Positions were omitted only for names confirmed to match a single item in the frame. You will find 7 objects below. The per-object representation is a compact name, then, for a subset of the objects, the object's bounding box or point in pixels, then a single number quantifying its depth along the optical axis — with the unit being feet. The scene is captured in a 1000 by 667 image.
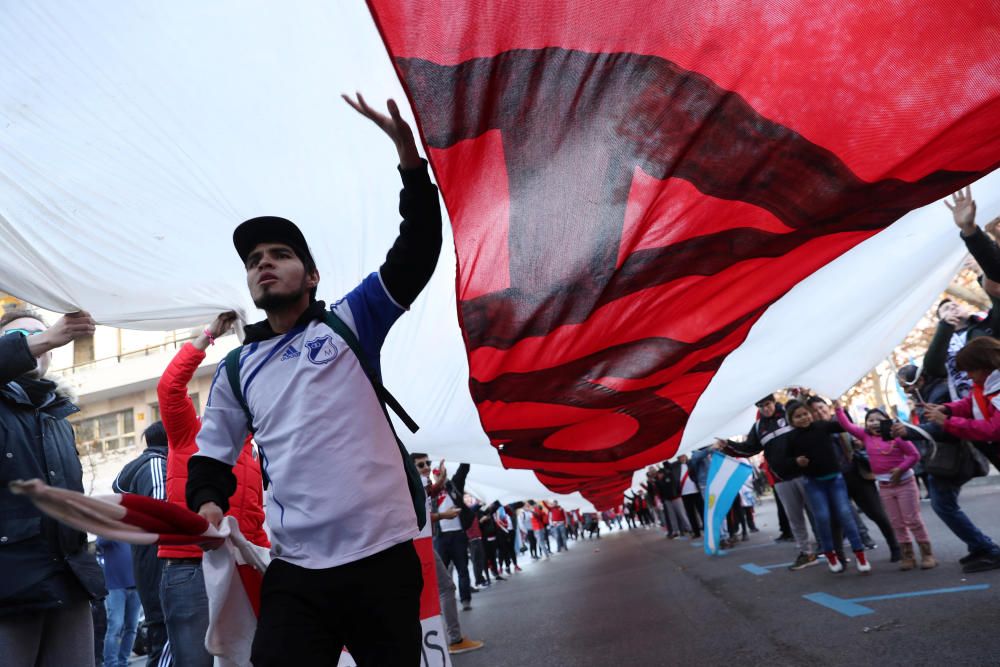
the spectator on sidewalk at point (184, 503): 10.55
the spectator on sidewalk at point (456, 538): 32.58
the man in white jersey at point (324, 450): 6.55
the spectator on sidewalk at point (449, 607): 21.15
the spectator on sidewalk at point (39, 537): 8.45
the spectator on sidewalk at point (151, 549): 13.19
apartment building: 107.45
